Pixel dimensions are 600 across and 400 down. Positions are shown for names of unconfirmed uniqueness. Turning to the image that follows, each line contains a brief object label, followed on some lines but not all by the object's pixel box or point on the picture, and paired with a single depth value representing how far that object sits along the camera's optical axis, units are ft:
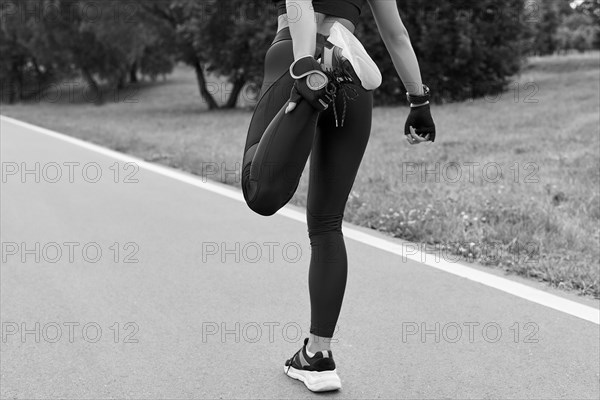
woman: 7.52
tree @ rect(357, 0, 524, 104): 64.39
